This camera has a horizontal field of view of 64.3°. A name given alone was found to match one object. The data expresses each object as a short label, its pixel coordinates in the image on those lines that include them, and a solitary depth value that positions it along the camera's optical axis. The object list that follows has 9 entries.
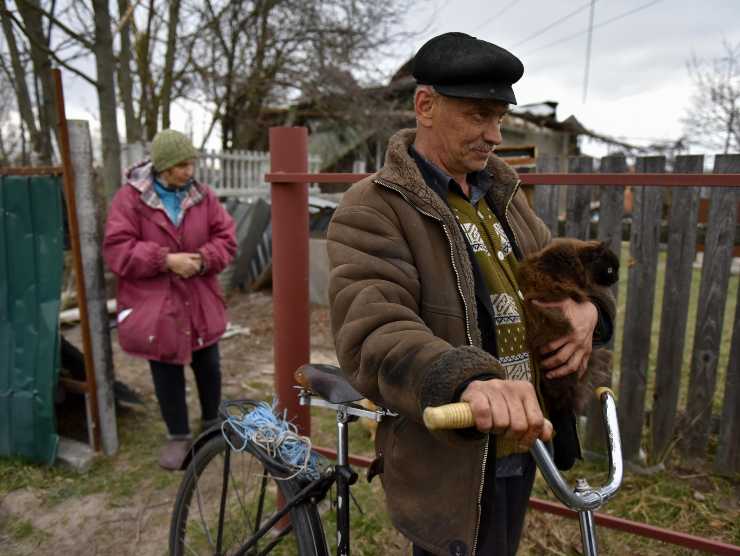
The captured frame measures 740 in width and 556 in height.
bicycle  1.24
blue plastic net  1.87
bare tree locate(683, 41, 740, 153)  15.46
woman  3.29
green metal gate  3.25
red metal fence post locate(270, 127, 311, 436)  2.39
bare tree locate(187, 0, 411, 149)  10.98
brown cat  1.52
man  1.19
